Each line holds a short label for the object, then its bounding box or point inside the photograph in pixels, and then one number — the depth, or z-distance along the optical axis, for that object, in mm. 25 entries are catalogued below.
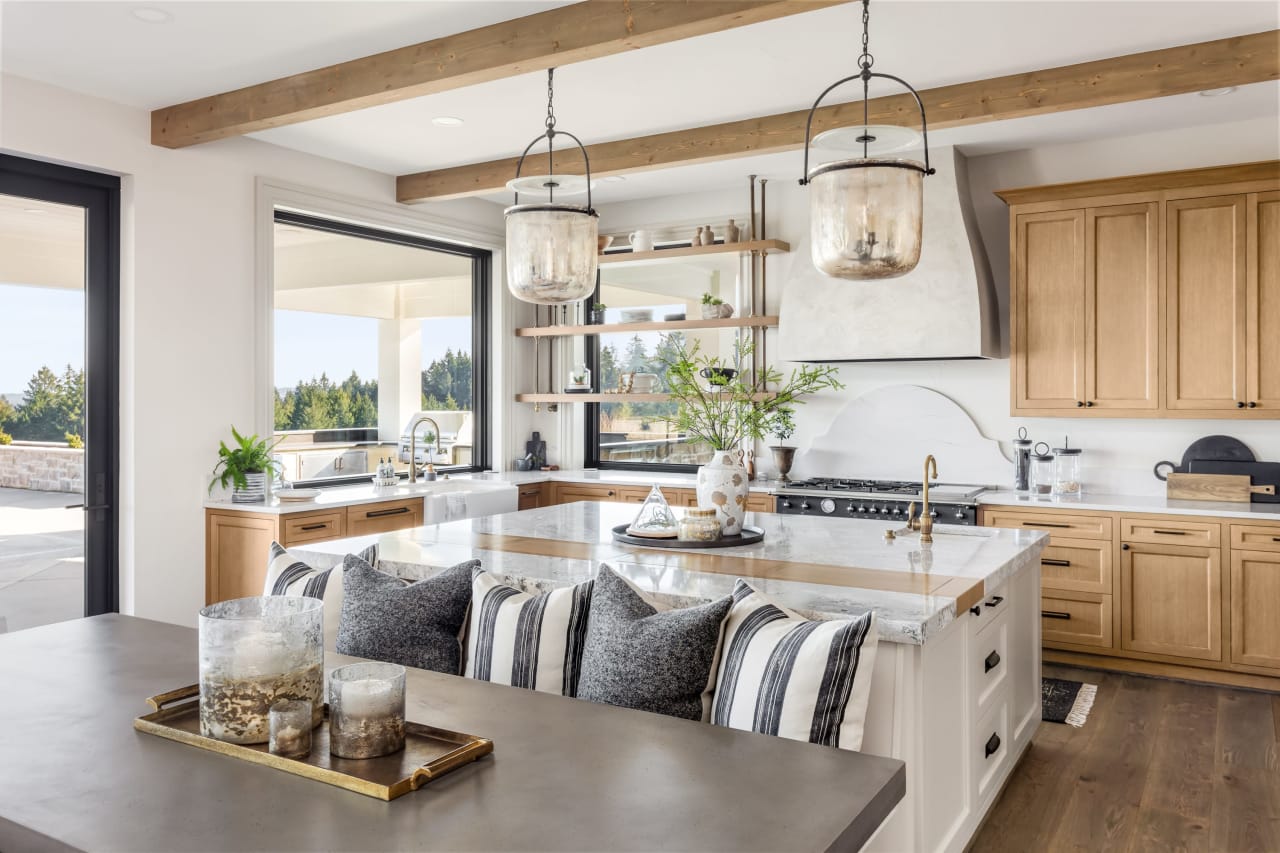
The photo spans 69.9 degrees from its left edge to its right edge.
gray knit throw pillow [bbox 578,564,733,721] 2006
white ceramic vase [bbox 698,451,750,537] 3139
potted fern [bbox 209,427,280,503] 4500
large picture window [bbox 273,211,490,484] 5246
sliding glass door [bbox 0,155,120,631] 3986
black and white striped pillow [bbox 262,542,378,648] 2512
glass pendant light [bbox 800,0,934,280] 2248
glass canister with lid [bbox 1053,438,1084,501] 4902
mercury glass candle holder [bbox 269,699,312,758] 1288
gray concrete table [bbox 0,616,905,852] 1069
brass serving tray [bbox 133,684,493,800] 1201
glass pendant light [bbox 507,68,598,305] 2605
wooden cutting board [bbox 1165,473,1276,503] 4473
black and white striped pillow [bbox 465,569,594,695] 2221
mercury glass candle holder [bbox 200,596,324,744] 1339
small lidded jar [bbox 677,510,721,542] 3018
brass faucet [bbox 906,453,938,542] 3084
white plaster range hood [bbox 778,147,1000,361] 4855
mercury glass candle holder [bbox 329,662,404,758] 1286
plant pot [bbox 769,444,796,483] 5660
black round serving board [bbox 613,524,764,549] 2977
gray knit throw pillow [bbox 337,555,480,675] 2291
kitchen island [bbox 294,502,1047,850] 2158
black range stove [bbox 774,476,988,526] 4695
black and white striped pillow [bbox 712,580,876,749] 1884
